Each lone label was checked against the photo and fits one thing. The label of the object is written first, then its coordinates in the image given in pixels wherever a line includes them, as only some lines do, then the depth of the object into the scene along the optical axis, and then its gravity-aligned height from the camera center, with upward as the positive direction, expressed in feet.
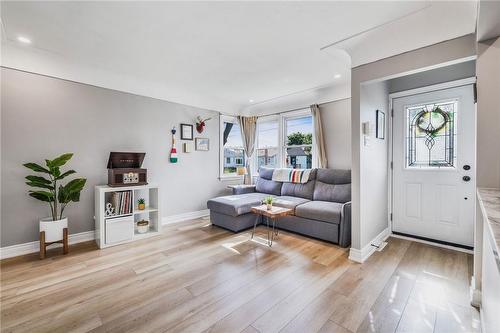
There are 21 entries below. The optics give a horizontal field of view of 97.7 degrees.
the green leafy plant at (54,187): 8.50 -0.87
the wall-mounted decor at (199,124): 14.65 +2.76
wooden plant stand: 8.65 -3.13
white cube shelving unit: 9.81 -2.57
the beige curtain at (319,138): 13.76 +1.65
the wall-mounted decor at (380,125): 9.91 +1.80
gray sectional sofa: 9.98 -2.15
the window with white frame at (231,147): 16.66 +1.40
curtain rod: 13.27 +3.90
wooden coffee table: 9.86 -2.18
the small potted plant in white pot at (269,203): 10.50 -1.85
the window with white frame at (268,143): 17.07 +1.72
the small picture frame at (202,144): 14.78 +1.46
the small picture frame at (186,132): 14.01 +2.19
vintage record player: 10.36 -0.20
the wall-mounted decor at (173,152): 13.37 +0.82
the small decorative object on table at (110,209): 10.09 -2.01
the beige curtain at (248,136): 17.43 +2.30
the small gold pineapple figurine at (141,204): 11.30 -1.99
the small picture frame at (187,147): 14.05 +1.18
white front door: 9.12 -0.08
